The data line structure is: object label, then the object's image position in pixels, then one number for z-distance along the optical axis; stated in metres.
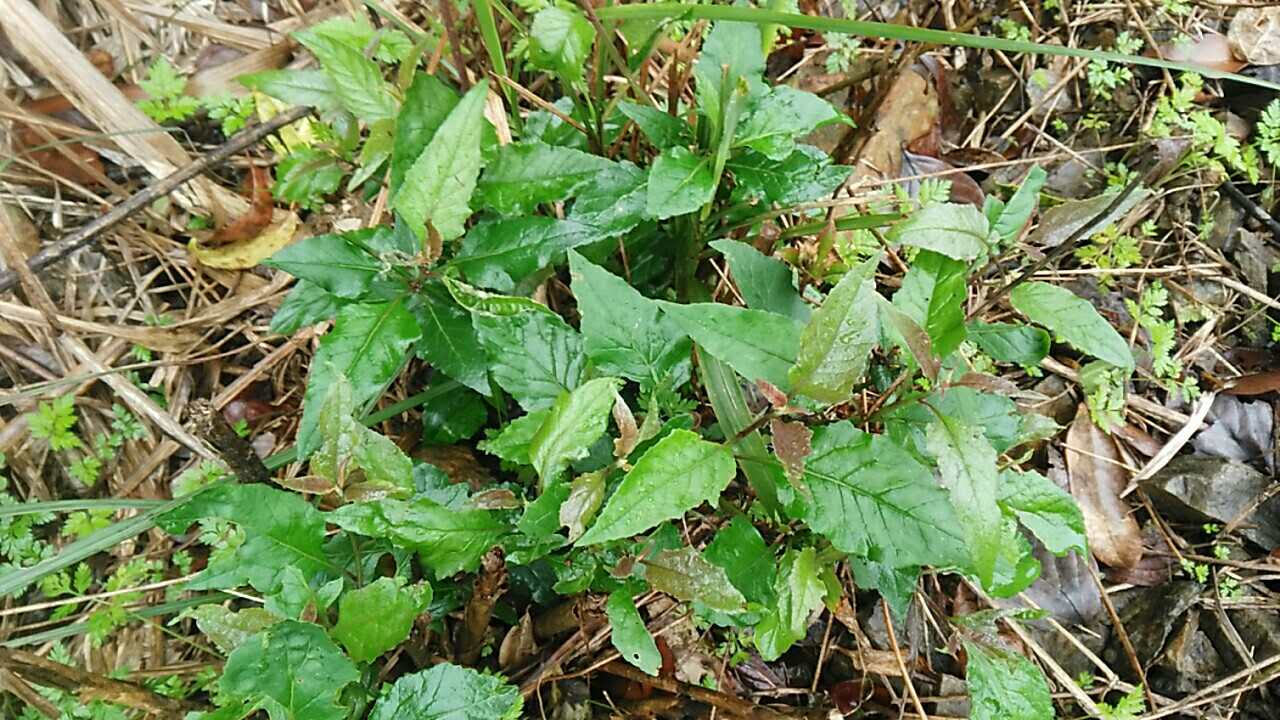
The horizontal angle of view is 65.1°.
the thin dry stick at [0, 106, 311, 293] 0.57
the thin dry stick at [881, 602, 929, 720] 0.52
